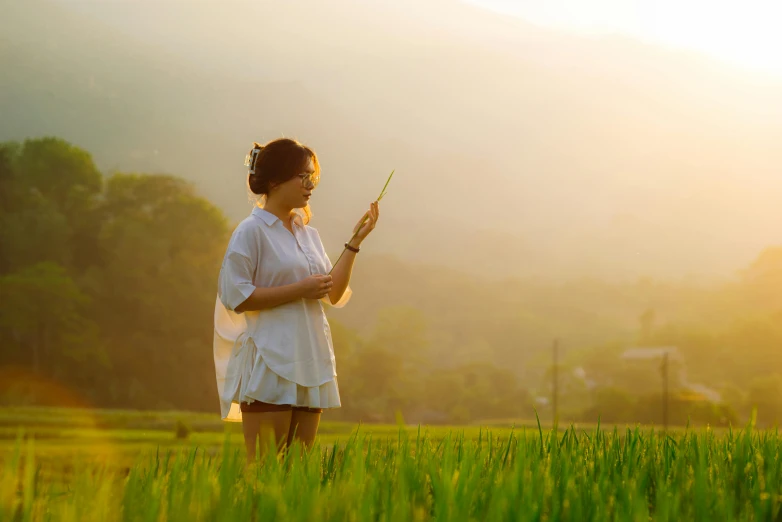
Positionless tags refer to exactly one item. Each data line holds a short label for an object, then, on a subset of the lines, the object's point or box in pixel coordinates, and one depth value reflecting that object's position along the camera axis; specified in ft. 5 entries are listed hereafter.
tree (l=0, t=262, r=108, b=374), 113.91
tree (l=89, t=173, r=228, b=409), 113.73
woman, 12.90
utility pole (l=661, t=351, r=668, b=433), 192.90
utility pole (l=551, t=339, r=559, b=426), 220.19
